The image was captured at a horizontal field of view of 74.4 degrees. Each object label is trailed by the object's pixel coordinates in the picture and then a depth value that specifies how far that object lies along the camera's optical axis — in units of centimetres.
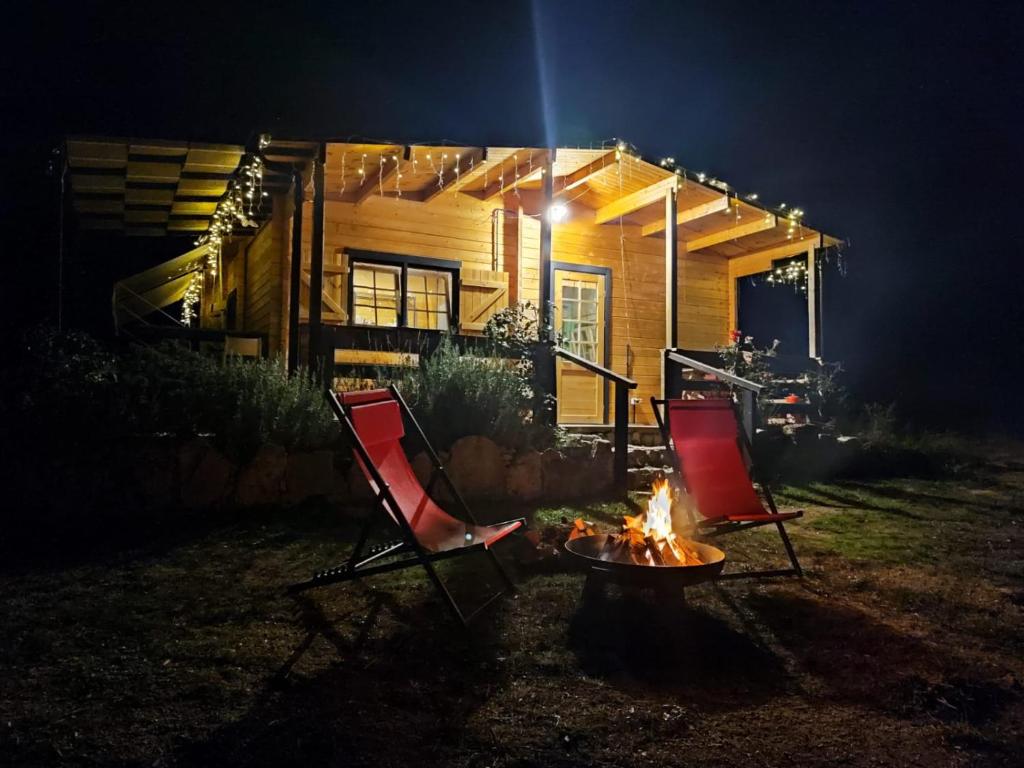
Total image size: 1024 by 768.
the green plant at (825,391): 952
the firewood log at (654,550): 336
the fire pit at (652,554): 317
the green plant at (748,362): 904
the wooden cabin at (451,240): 748
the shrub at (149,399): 505
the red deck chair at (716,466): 415
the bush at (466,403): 603
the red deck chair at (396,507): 327
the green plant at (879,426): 988
